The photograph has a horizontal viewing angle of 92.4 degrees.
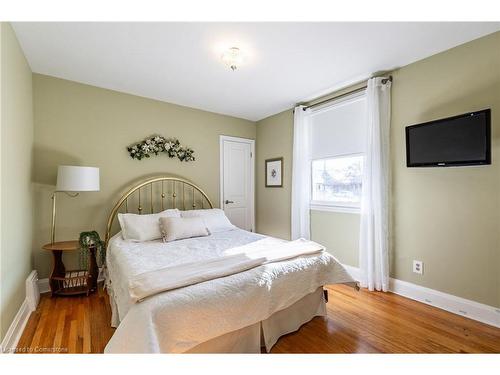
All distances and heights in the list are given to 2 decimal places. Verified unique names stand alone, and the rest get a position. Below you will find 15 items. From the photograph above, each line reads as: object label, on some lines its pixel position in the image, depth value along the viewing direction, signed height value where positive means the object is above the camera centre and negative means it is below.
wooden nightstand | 2.56 -0.98
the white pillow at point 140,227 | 2.70 -0.45
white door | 4.26 +0.12
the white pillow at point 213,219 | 3.22 -0.44
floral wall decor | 3.33 +0.57
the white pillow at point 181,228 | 2.73 -0.48
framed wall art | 4.13 +0.25
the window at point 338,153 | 3.02 +0.44
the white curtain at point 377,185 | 2.67 +0.01
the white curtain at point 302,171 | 3.59 +0.23
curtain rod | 2.70 +1.19
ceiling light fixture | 2.21 +1.24
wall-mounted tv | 1.92 +0.39
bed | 1.28 -0.71
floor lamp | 2.49 +0.10
